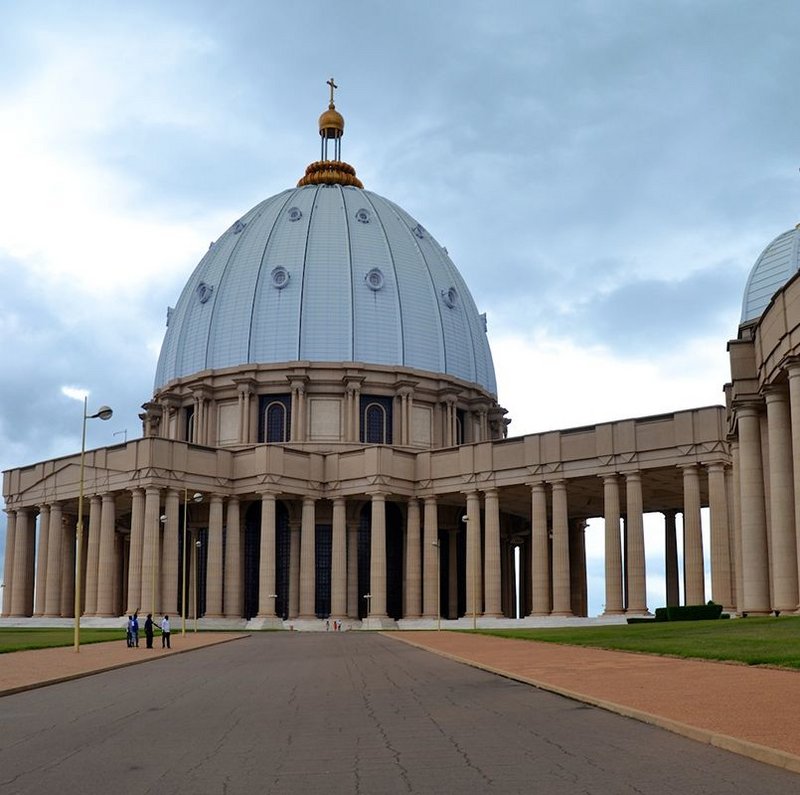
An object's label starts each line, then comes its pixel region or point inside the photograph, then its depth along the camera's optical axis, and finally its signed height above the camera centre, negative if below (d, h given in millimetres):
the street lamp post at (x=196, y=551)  85338 +2319
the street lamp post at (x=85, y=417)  41831 +6232
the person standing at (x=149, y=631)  47781 -2051
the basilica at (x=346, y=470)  79000 +8072
